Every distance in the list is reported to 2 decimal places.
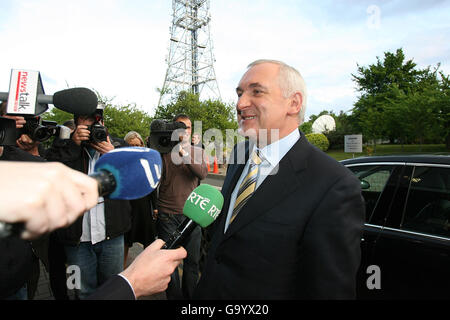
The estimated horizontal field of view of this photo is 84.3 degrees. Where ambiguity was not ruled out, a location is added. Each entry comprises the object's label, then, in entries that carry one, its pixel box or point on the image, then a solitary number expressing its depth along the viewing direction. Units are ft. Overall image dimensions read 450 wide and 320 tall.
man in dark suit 3.77
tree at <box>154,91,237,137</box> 78.43
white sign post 37.04
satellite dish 142.82
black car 6.03
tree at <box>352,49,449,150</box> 53.78
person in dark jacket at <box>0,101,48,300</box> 4.69
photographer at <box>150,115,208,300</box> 9.71
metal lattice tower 124.36
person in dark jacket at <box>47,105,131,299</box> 7.45
